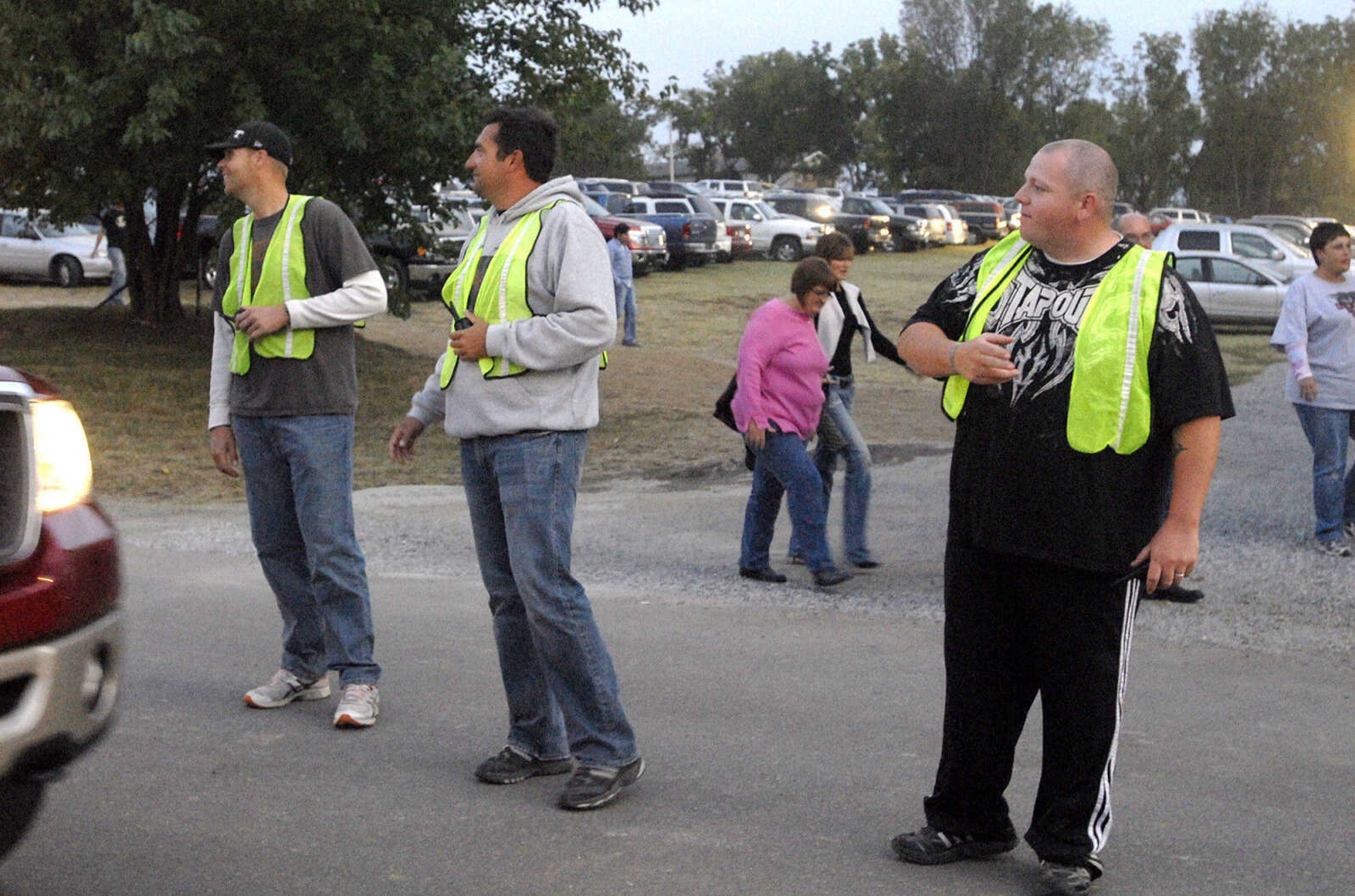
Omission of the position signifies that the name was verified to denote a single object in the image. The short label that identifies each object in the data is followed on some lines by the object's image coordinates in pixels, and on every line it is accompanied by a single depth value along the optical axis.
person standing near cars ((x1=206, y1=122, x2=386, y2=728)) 5.02
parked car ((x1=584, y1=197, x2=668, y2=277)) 33.81
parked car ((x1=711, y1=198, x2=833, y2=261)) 41.50
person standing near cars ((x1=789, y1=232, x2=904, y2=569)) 8.07
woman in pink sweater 7.66
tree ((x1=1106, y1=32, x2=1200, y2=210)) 80.62
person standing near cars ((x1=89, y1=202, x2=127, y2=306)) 18.67
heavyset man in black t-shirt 3.54
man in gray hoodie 4.27
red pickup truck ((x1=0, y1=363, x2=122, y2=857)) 3.08
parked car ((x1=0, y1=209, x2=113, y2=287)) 28.67
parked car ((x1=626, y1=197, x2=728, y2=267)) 36.91
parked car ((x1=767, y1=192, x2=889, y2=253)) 44.69
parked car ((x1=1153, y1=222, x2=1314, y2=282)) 26.83
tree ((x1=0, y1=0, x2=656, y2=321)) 14.05
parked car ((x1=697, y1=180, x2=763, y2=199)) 60.03
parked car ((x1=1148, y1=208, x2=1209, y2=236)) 50.10
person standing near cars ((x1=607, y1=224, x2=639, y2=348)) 20.23
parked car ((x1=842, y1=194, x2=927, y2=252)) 47.84
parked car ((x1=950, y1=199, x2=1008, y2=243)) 55.66
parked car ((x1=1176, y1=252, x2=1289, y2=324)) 25.09
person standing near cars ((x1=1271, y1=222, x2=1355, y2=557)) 8.54
